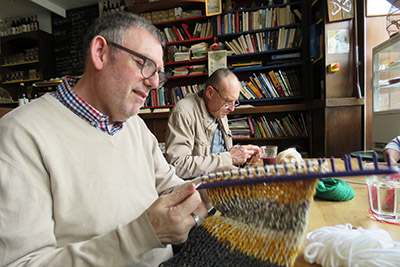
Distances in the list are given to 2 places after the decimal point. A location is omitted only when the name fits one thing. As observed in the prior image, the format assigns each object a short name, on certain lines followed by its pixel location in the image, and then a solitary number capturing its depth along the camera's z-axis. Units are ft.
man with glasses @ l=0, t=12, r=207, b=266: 1.94
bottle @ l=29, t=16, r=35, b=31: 18.03
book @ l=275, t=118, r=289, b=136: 12.59
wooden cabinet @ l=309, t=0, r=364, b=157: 9.48
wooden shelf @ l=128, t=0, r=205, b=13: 13.30
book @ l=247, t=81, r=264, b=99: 13.03
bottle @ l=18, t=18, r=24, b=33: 18.56
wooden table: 2.26
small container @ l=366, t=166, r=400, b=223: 2.44
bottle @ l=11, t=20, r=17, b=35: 18.71
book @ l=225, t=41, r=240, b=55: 12.98
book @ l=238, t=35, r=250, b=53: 12.75
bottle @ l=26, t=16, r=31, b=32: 18.20
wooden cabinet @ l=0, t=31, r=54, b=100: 17.81
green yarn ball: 2.93
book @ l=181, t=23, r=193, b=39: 13.79
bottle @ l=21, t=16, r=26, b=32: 18.35
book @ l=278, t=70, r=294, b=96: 12.58
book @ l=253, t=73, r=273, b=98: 12.90
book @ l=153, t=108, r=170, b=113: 13.78
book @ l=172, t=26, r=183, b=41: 13.94
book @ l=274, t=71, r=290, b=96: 12.63
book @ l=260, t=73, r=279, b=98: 12.80
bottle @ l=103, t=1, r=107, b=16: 16.48
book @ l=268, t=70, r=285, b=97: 12.69
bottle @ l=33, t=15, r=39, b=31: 17.95
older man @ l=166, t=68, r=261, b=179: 5.89
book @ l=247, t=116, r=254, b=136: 12.72
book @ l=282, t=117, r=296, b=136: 12.51
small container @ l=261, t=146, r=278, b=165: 4.96
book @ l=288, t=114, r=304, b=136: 12.37
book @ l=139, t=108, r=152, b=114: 14.00
